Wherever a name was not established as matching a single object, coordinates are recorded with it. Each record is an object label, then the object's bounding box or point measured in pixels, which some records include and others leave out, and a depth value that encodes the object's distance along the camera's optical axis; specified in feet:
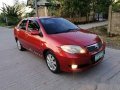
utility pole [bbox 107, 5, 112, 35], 16.22
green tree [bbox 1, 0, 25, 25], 34.74
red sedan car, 7.07
